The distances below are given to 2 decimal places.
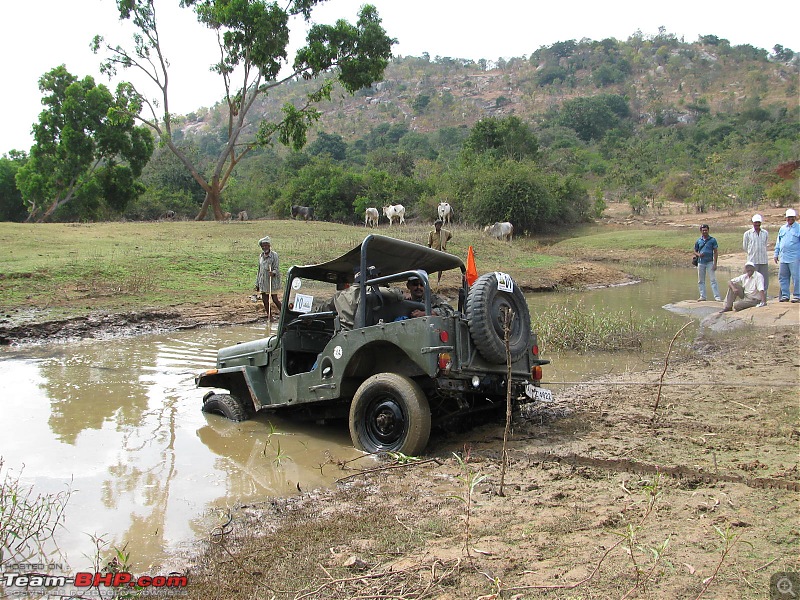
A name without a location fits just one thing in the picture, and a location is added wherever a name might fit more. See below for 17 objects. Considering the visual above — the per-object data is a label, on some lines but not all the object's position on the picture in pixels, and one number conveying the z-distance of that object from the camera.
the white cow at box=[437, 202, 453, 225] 30.22
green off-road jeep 5.95
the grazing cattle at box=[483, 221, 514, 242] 30.19
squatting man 13.25
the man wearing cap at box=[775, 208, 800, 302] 12.98
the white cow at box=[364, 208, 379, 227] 32.41
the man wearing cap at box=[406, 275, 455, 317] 6.48
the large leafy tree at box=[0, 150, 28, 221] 37.12
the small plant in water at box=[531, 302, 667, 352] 11.29
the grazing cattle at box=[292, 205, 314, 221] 32.96
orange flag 7.32
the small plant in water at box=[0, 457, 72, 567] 4.29
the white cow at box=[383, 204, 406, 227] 32.31
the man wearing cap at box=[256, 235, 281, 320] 12.84
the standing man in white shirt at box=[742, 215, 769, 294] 13.26
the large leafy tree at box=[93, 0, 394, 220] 31.23
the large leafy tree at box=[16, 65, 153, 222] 33.66
